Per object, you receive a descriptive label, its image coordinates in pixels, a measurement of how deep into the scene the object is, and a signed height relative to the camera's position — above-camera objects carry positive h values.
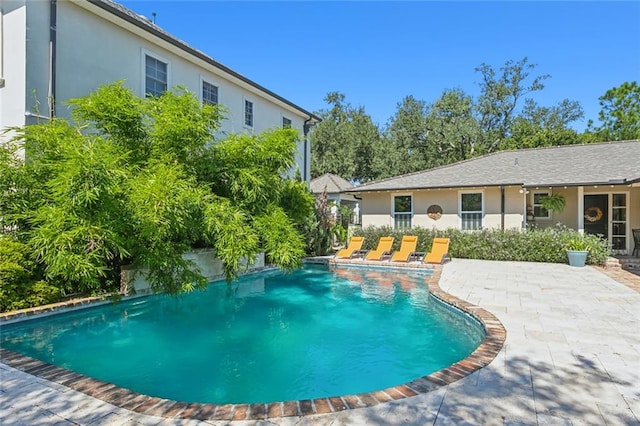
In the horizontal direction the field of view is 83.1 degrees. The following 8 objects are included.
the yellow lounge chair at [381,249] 16.64 -1.58
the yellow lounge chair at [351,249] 16.96 -1.60
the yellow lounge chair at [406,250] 15.80 -1.55
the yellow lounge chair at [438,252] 15.04 -1.57
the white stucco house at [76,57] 9.34 +4.91
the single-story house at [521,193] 15.79 +1.11
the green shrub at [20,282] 7.36 -1.41
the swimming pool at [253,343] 5.67 -2.58
